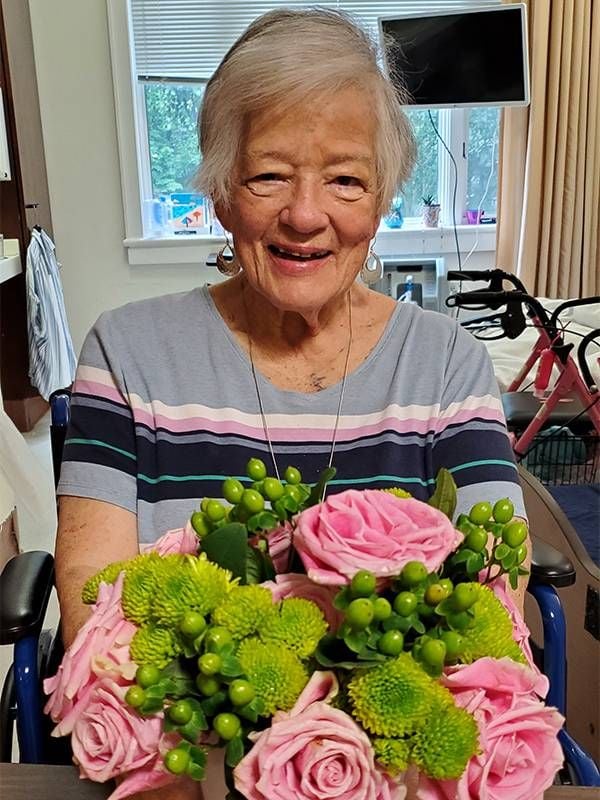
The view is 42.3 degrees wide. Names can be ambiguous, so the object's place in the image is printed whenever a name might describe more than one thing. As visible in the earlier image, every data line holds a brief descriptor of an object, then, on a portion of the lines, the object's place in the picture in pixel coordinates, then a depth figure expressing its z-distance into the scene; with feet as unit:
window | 12.05
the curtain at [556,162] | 11.55
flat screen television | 10.53
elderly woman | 3.24
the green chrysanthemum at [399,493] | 1.64
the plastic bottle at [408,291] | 11.91
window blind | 12.03
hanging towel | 10.73
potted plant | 13.23
